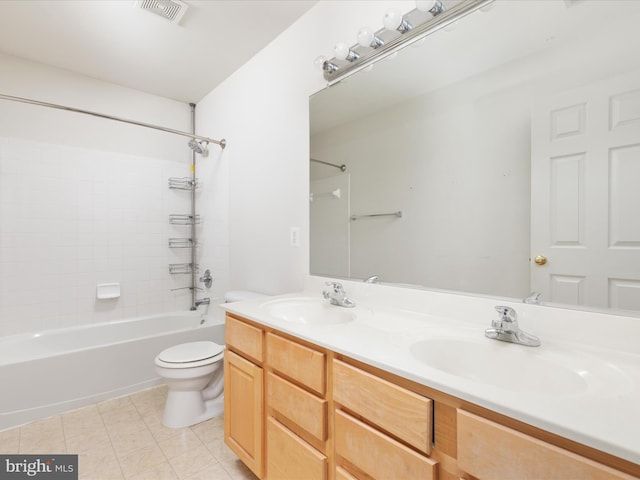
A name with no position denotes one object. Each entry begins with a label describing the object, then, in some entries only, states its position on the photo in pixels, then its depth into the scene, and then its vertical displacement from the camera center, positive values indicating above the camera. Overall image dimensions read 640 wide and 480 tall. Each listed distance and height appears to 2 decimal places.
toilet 1.83 -0.89
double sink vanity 0.57 -0.38
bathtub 1.92 -0.86
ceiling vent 1.76 +1.34
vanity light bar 1.22 +0.89
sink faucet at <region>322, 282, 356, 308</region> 1.50 -0.29
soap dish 2.61 -0.45
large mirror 0.92 +0.31
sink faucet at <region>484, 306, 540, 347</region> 0.92 -0.28
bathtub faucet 2.86 -0.59
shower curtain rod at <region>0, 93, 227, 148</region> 1.97 +0.87
